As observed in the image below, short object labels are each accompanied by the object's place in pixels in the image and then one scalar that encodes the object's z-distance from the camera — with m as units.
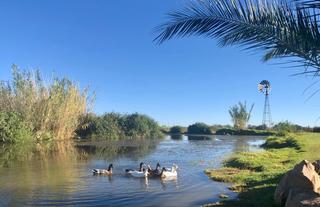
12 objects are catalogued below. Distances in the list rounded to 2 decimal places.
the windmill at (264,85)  30.31
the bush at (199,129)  39.62
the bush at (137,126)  31.57
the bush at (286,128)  26.41
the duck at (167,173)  9.42
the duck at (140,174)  9.51
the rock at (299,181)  5.04
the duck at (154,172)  9.68
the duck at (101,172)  9.89
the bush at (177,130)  41.55
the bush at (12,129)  21.27
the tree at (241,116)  38.23
